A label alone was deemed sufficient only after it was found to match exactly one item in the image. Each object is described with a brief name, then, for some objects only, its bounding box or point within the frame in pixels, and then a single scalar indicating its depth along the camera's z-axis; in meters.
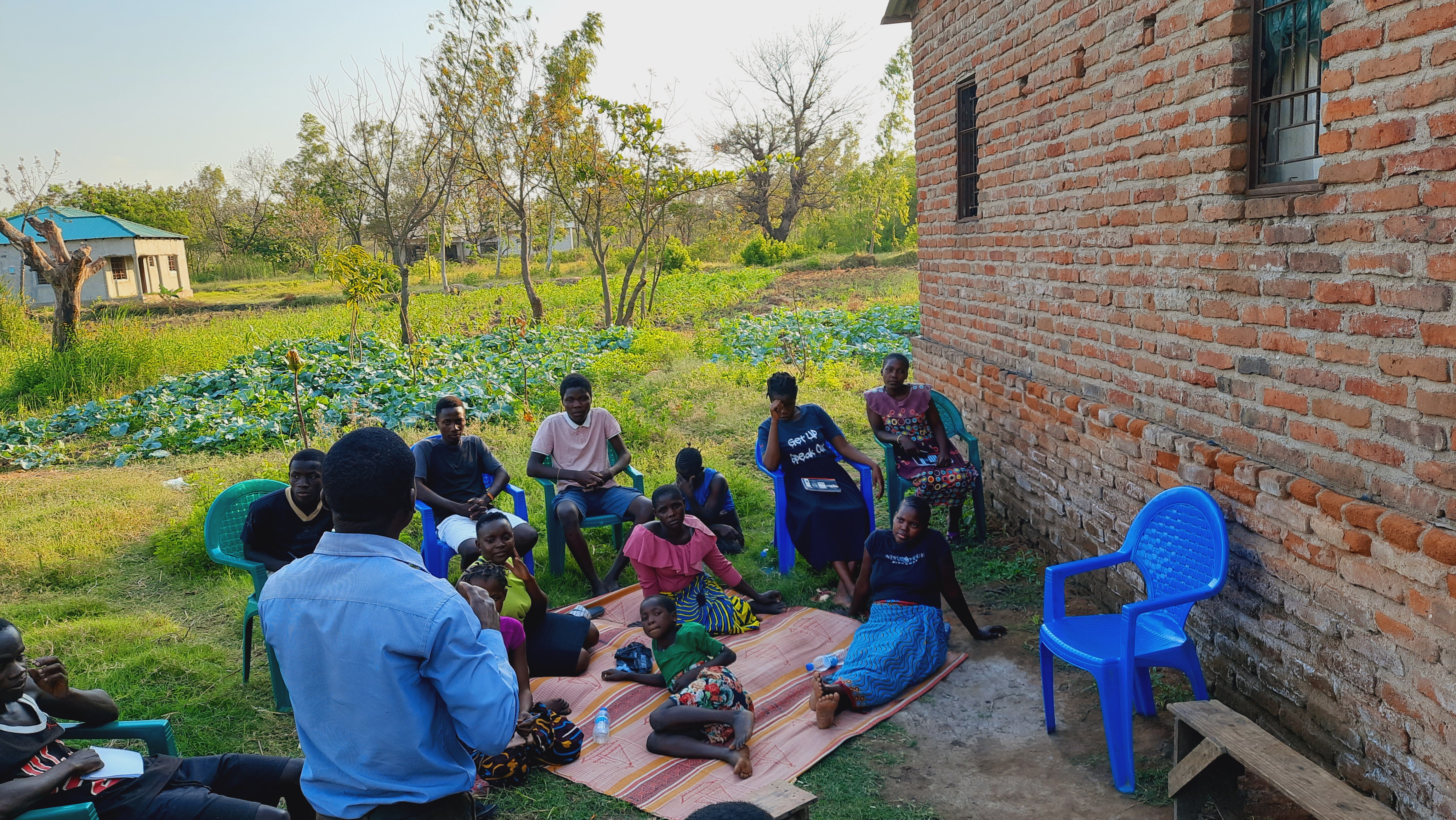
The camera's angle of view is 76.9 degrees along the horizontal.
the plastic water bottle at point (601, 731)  4.05
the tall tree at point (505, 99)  16.58
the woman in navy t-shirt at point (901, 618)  4.19
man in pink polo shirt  6.14
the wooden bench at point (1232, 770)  2.60
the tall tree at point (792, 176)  41.72
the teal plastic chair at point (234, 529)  4.72
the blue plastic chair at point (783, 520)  6.00
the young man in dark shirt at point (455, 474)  5.81
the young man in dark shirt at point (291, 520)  4.66
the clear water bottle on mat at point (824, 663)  4.60
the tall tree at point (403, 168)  15.00
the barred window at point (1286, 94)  3.54
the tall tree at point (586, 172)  17.06
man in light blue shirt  1.97
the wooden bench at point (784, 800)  2.23
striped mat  3.67
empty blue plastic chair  3.46
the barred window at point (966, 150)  7.02
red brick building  2.86
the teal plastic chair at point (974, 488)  6.34
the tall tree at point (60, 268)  14.63
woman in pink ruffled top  5.02
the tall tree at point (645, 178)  16.38
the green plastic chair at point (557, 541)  6.08
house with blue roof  28.97
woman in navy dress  5.73
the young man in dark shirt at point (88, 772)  2.66
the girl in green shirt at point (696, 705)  3.86
